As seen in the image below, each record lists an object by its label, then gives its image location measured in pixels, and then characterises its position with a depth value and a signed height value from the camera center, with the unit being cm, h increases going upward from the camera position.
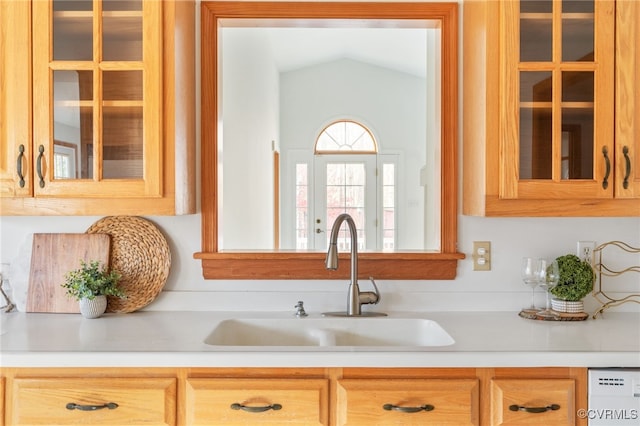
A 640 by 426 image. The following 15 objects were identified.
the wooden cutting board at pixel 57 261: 197 -20
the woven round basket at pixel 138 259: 200 -20
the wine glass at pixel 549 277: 187 -25
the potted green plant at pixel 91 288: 185 -28
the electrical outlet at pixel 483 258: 204 -20
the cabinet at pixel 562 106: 168 +30
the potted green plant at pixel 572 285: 187 -28
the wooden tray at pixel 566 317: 184 -38
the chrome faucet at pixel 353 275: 180 -24
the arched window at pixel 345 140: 747 +89
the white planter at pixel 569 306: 188 -35
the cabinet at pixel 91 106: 171 +31
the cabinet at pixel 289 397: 146 -51
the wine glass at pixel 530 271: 188 -23
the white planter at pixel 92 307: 187 -35
